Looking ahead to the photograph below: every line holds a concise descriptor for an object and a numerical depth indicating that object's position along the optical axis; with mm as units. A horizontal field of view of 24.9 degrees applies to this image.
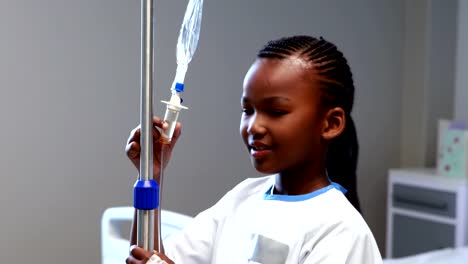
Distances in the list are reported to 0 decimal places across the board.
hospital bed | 2668
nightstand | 5346
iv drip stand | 1541
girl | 1764
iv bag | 1659
